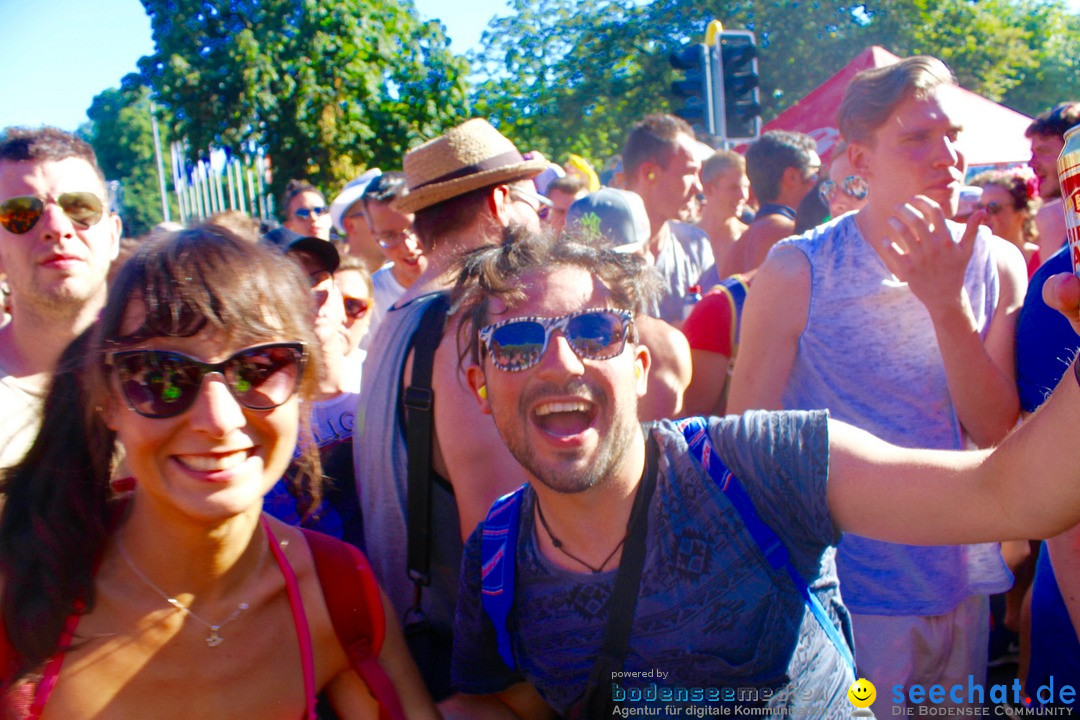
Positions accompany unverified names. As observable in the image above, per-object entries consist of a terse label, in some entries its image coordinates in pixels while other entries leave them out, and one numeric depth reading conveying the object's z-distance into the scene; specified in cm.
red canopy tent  995
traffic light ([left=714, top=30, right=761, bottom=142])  903
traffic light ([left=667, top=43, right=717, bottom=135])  893
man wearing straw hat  230
